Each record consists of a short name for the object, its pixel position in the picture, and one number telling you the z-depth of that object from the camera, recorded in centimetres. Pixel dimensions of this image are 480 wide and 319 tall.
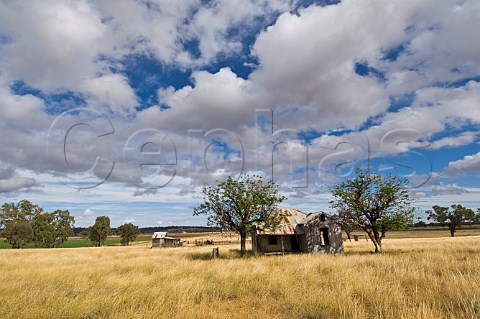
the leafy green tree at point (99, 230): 8444
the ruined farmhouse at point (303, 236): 2761
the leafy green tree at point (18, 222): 6719
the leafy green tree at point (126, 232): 8766
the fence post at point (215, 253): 2400
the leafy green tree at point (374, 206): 2592
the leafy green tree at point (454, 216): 7356
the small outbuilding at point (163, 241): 6201
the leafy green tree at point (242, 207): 2442
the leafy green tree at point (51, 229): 6706
